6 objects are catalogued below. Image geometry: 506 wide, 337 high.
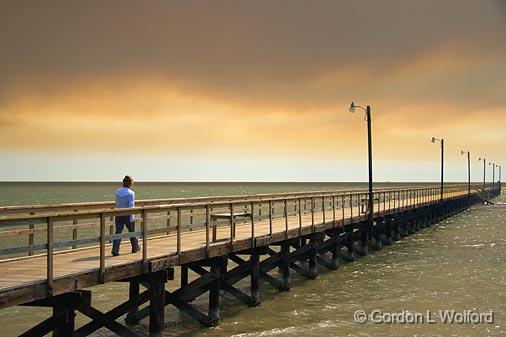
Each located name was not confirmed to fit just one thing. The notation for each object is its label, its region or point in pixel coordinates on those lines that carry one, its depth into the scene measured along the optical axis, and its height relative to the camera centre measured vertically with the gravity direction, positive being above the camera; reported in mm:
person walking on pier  11344 -789
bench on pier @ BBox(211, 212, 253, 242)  13745 -1035
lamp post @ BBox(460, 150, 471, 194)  71875 +1086
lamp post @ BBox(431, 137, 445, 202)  51356 +1797
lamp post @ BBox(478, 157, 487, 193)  91812 +1238
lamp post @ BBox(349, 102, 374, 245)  25883 +1091
